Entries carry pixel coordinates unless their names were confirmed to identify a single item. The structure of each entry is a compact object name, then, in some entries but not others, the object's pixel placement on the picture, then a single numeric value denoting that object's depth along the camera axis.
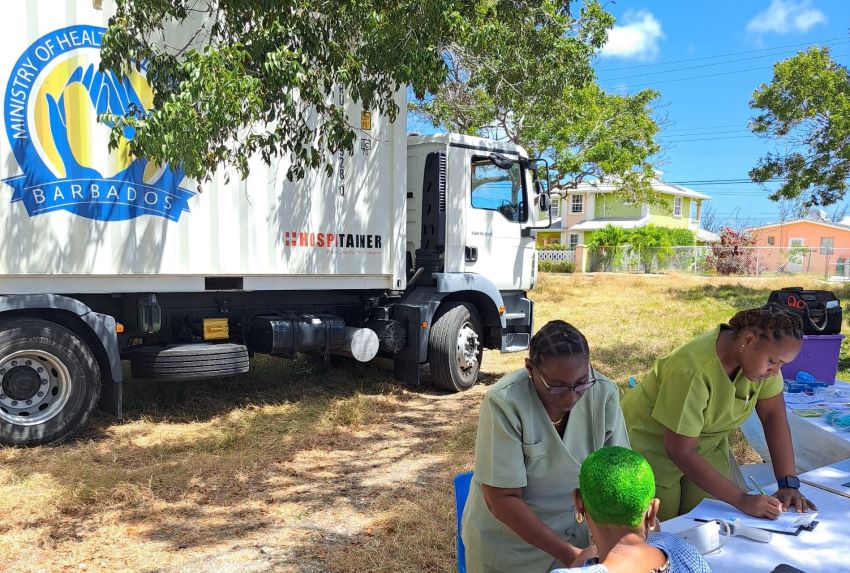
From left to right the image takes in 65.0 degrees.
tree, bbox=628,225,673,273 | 32.00
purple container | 4.44
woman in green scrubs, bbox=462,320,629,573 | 2.00
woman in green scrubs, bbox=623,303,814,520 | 2.40
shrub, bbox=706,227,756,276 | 30.23
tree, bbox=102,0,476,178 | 3.41
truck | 4.61
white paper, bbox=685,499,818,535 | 2.10
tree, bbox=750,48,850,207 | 16.77
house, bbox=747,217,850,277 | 30.28
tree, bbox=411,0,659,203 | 6.39
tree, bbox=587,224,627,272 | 32.94
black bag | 4.66
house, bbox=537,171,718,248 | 43.62
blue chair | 2.46
